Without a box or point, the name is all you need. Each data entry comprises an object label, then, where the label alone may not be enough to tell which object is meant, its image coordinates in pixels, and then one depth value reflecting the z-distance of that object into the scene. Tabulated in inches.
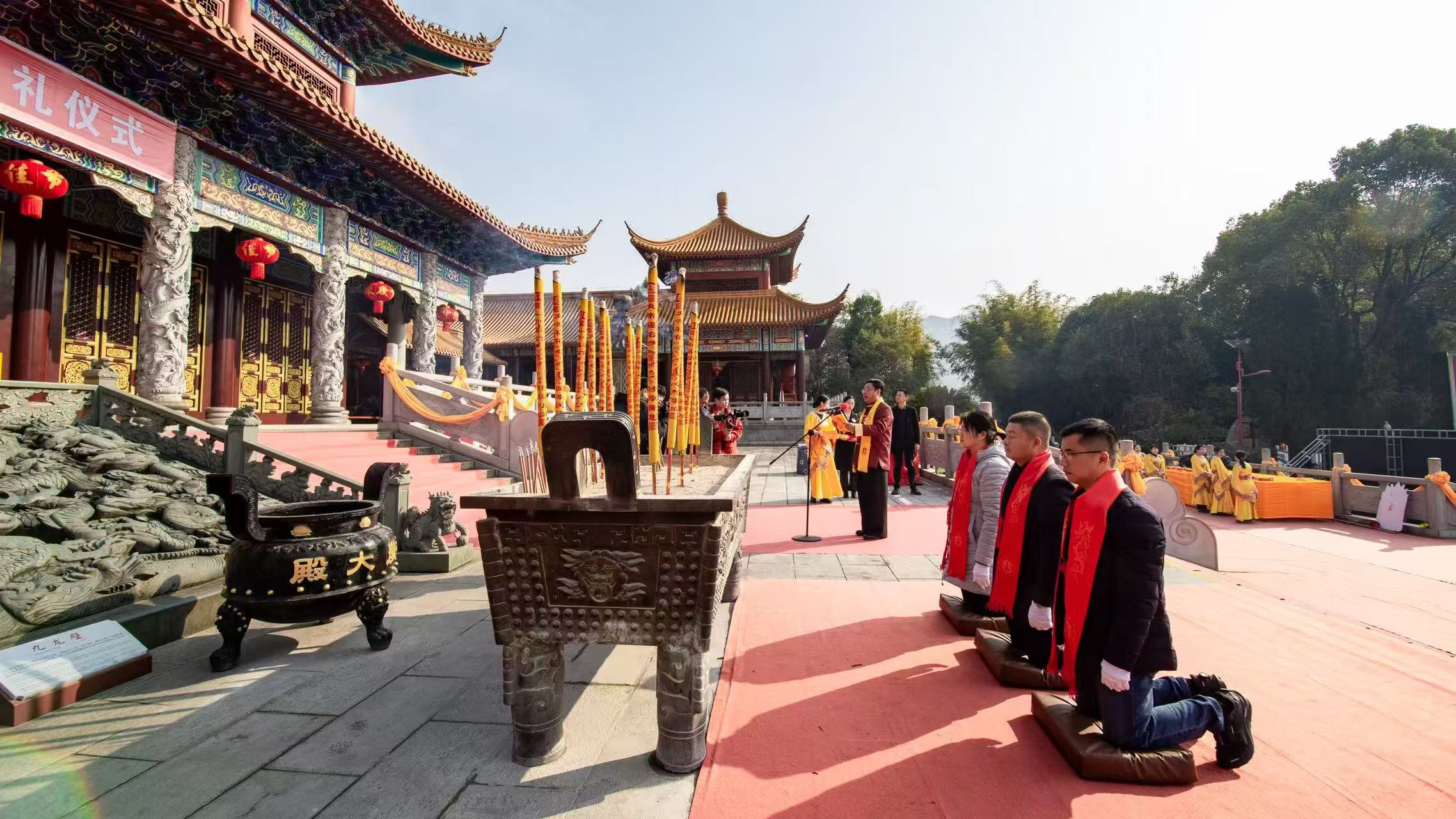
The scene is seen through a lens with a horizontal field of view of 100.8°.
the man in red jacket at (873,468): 242.8
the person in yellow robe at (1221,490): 421.7
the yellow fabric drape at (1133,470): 259.8
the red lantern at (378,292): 416.8
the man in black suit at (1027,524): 113.5
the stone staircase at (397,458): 276.8
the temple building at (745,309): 917.8
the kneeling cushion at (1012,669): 112.3
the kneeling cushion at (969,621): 140.9
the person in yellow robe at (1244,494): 400.2
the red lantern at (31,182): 227.9
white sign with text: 97.2
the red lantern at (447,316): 491.5
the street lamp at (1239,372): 942.4
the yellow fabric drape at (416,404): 339.3
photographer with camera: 286.0
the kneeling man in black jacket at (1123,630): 81.4
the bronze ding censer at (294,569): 117.4
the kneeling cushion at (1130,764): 82.5
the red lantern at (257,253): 319.0
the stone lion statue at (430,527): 199.0
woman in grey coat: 136.5
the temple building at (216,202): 241.4
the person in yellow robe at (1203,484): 442.6
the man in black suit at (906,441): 395.5
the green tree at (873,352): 1352.1
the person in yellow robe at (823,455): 307.9
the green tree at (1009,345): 1363.2
